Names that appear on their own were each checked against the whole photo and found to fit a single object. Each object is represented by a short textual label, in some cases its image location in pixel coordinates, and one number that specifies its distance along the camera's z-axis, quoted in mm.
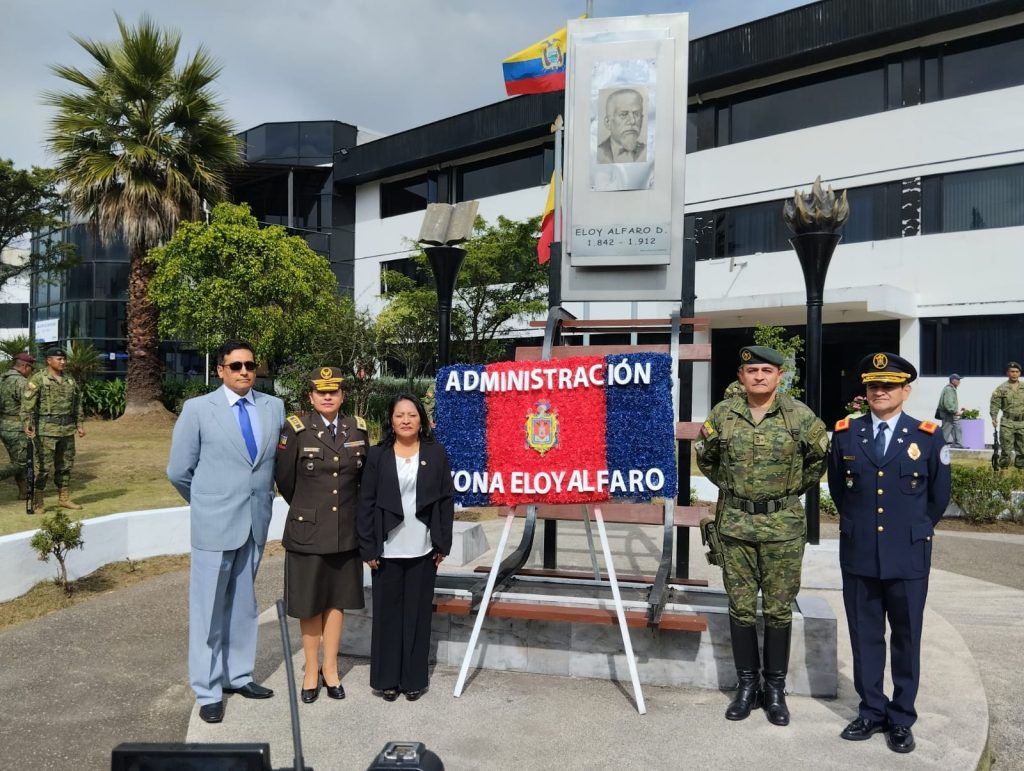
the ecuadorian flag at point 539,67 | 13273
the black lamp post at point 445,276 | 8031
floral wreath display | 4527
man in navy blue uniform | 3691
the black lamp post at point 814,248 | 6855
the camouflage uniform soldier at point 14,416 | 10000
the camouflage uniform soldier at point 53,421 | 9438
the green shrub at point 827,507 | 10695
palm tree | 17908
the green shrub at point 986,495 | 10250
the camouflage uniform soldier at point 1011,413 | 12898
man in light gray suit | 4078
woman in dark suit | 4199
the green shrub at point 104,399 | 21734
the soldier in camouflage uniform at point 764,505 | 3904
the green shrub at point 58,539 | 6426
